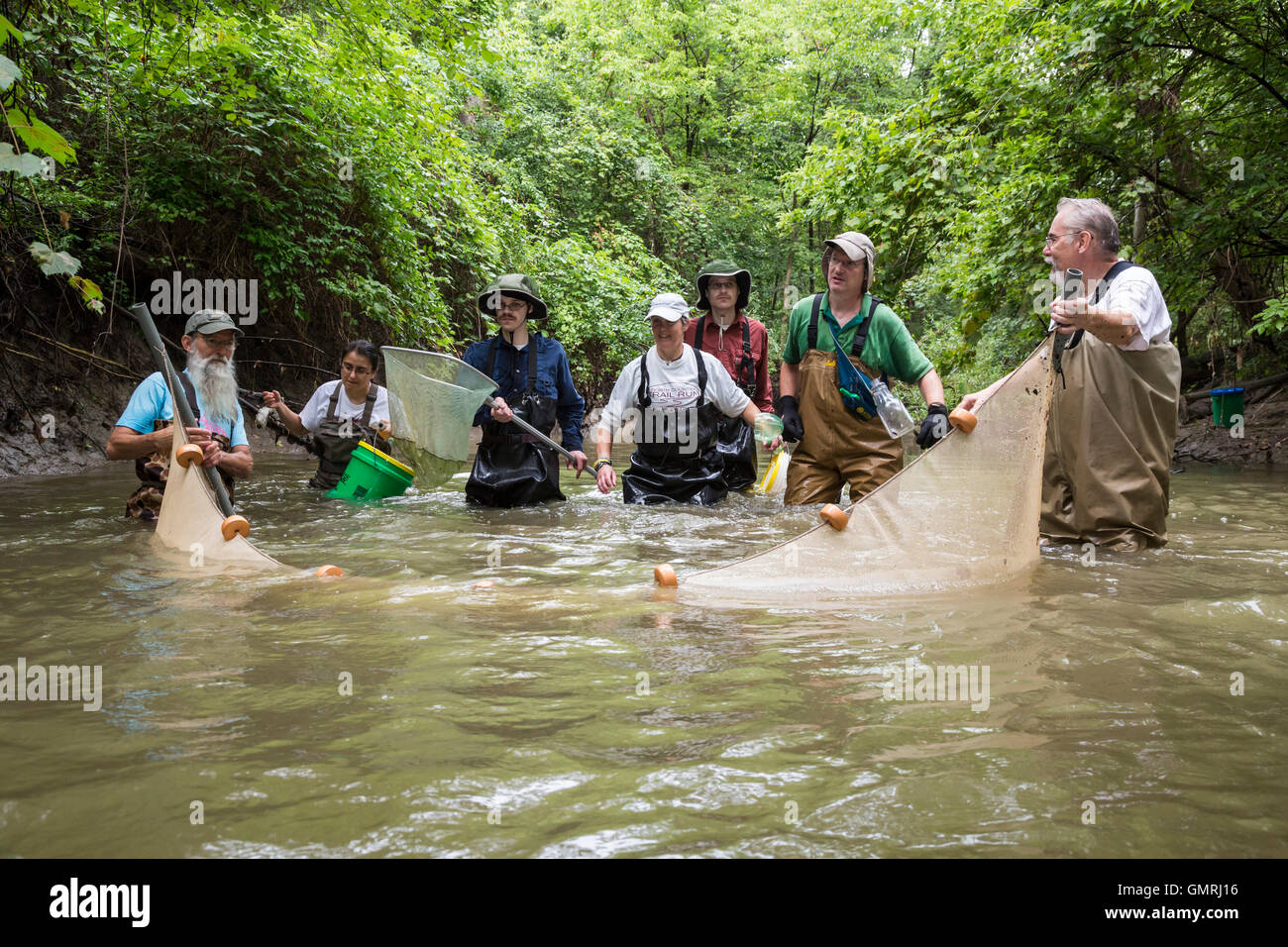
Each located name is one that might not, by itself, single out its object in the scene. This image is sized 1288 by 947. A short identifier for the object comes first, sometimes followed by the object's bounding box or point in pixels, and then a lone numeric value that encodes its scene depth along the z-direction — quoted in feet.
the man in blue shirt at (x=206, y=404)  19.08
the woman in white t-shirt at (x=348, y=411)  24.45
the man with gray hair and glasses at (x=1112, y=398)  14.82
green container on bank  42.24
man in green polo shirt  18.60
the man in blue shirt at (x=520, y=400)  23.38
